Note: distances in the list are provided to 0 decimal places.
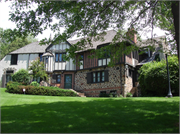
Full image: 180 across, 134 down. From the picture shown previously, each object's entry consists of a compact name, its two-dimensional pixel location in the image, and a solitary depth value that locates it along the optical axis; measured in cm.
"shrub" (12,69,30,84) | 2297
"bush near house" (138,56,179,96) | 1595
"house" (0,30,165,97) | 2011
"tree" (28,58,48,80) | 2155
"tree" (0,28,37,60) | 3766
